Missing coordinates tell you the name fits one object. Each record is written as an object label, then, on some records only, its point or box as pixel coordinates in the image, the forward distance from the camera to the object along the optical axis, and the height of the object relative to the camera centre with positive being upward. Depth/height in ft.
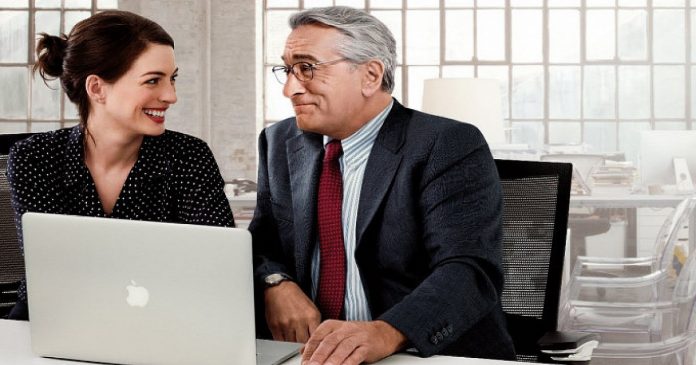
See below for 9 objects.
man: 5.72 -0.11
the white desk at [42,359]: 4.46 -0.93
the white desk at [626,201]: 16.90 -0.31
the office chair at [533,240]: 6.43 -0.42
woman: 6.72 +0.31
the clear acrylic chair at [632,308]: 9.54 -1.46
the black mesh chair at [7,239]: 7.29 -0.47
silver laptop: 4.05 -0.52
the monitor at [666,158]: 17.47 +0.56
